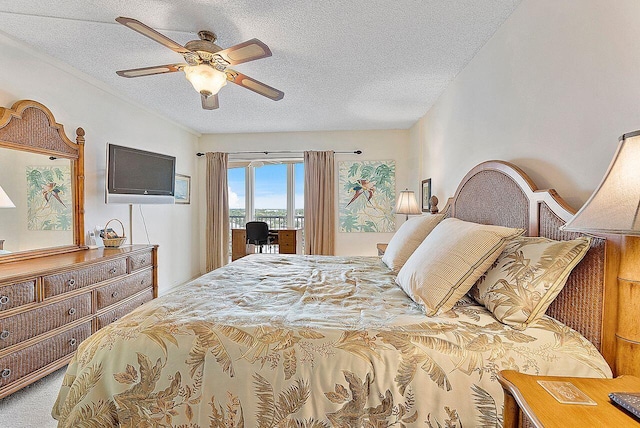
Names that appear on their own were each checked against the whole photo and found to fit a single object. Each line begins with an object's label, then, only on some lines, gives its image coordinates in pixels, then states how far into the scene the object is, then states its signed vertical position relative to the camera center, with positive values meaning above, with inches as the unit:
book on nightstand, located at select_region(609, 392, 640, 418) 30.4 -19.1
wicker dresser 75.4 -27.3
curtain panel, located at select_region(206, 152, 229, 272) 215.6 -1.2
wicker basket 122.0 -13.1
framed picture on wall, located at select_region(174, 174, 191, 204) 195.2 +11.2
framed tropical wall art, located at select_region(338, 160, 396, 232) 208.8 +8.1
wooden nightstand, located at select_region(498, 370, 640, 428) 30.0 -19.9
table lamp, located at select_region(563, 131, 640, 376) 31.9 -1.6
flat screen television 129.4 +13.8
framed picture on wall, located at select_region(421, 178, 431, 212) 160.2 +6.9
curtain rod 213.9 +36.8
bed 43.8 -21.9
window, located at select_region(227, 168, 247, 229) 227.1 +7.3
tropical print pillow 48.6 -11.3
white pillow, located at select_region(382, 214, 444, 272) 92.5 -9.6
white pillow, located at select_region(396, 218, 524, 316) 56.0 -10.6
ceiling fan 76.9 +38.1
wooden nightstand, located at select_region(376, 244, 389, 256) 157.3 -20.1
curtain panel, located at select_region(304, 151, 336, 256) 209.2 +4.2
